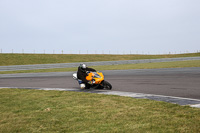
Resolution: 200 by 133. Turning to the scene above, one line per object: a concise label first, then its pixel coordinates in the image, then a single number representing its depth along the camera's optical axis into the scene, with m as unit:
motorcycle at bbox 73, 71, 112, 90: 11.08
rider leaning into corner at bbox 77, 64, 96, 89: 11.29
